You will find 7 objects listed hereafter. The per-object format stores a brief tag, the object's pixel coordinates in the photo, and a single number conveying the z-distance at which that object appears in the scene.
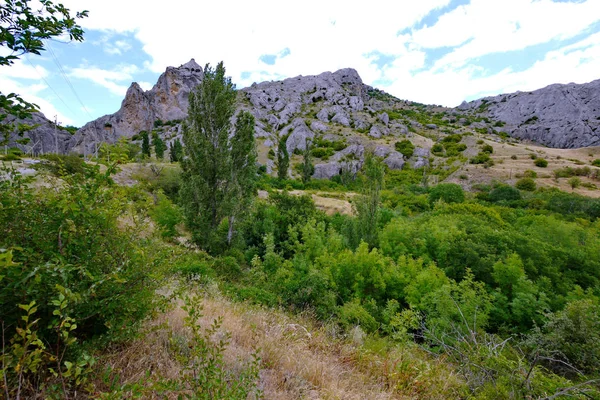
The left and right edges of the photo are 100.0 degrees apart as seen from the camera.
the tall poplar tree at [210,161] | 9.86
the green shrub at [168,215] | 11.86
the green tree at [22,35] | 1.76
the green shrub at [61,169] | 2.07
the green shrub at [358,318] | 5.04
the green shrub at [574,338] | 4.10
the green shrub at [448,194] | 22.03
